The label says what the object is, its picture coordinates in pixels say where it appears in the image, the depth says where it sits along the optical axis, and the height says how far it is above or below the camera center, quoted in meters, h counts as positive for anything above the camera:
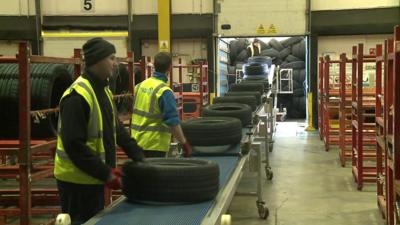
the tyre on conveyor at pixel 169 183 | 3.30 -0.65
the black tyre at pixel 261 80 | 10.14 -0.09
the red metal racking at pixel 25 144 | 4.27 -0.58
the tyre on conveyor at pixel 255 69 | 12.02 +0.16
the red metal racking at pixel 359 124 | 7.56 -0.72
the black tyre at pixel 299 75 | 18.02 +0.02
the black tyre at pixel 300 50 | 18.08 +0.86
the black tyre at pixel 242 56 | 18.33 +0.69
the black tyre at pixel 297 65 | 18.16 +0.35
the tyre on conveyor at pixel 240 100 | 7.84 -0.34
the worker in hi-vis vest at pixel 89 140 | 3.03 -0.36
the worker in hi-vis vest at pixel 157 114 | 4.95 -0.34
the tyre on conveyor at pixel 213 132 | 5.10 -0.53
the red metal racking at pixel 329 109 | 11.53 -0.79
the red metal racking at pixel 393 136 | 4.30 -0.54
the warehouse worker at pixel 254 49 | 17.13 +0.87
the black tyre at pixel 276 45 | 18.48 +1.06
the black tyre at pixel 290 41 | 18.28 +1.17
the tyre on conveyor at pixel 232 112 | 6.42 -0.42
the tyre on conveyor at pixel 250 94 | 8.57 -0.28
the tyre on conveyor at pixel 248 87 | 9.45 -0.19
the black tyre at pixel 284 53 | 18.34 +0.77
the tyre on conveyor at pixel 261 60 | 13.30 +0.40
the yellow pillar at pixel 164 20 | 15.40 +1.64
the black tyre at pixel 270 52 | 18.34 +0.80
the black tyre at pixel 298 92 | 18.03 -0.55
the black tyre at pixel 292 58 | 18.27 +0.59
